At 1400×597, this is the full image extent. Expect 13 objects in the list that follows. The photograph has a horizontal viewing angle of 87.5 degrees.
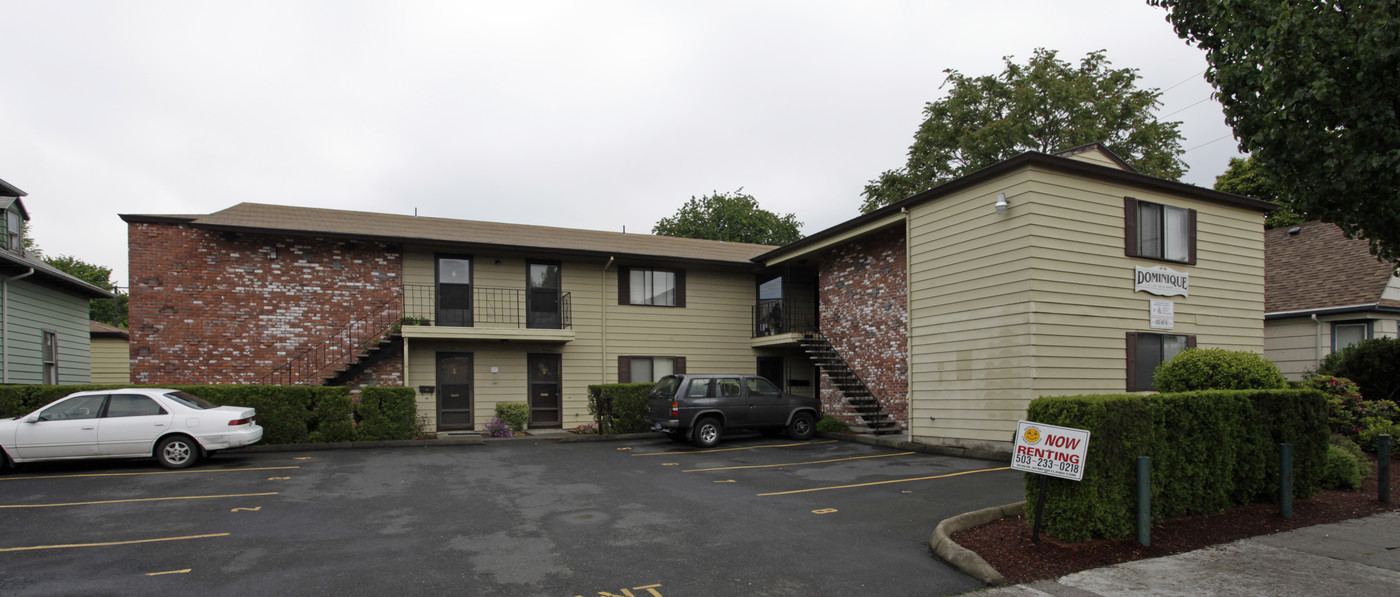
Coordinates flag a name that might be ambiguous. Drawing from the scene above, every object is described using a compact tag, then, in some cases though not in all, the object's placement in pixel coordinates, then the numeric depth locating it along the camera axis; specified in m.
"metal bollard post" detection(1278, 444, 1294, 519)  8.42
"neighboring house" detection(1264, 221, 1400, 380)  17.06
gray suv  15.37
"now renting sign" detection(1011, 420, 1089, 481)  6.83
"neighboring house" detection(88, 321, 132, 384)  28.05
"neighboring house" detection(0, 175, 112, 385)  15.20
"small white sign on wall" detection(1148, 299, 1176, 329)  13.94
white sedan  11.44
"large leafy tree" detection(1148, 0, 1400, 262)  6.54
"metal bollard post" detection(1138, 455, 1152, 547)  7.12
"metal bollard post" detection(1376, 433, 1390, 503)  8.98
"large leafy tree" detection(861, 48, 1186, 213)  27.03
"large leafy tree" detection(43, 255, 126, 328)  52.28
